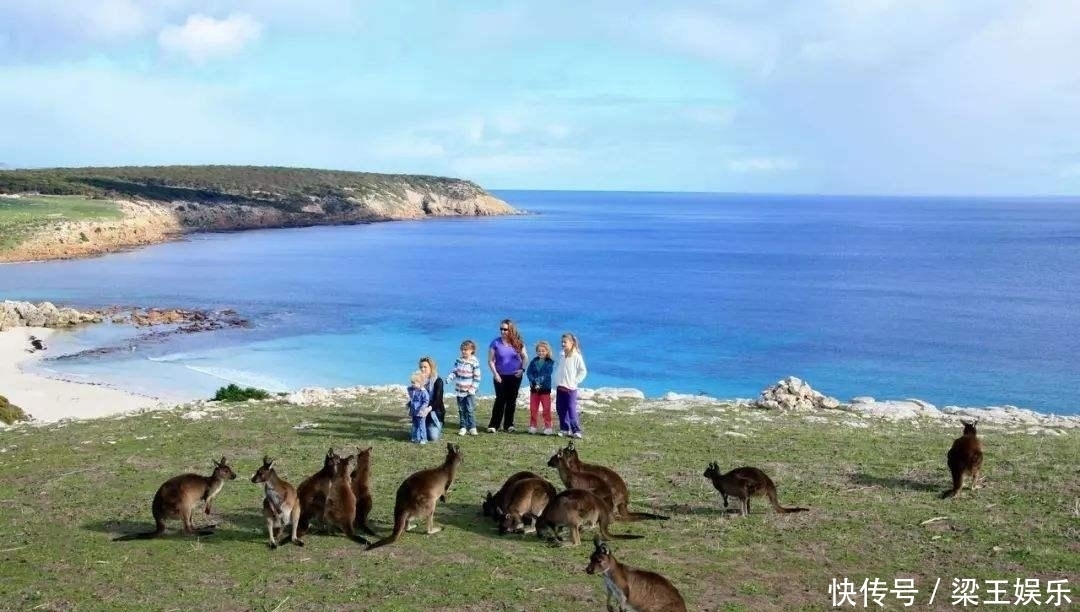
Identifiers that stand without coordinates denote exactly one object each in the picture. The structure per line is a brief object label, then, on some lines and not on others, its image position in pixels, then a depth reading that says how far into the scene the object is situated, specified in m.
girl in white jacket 16.31
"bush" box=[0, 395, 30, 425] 22.38
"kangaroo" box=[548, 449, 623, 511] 10.68
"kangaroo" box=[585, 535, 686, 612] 7.66
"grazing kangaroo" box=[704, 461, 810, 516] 11.00
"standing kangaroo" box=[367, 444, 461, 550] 10.34
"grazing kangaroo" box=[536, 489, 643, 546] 9.93
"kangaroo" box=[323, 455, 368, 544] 10.43
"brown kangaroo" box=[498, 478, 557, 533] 10.46
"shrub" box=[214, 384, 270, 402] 22.73
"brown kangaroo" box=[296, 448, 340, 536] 10.48
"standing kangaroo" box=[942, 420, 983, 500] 11.96
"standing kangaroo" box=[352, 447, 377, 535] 10.71
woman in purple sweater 16.67
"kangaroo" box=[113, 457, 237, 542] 10.52
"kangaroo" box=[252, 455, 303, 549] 9.91
